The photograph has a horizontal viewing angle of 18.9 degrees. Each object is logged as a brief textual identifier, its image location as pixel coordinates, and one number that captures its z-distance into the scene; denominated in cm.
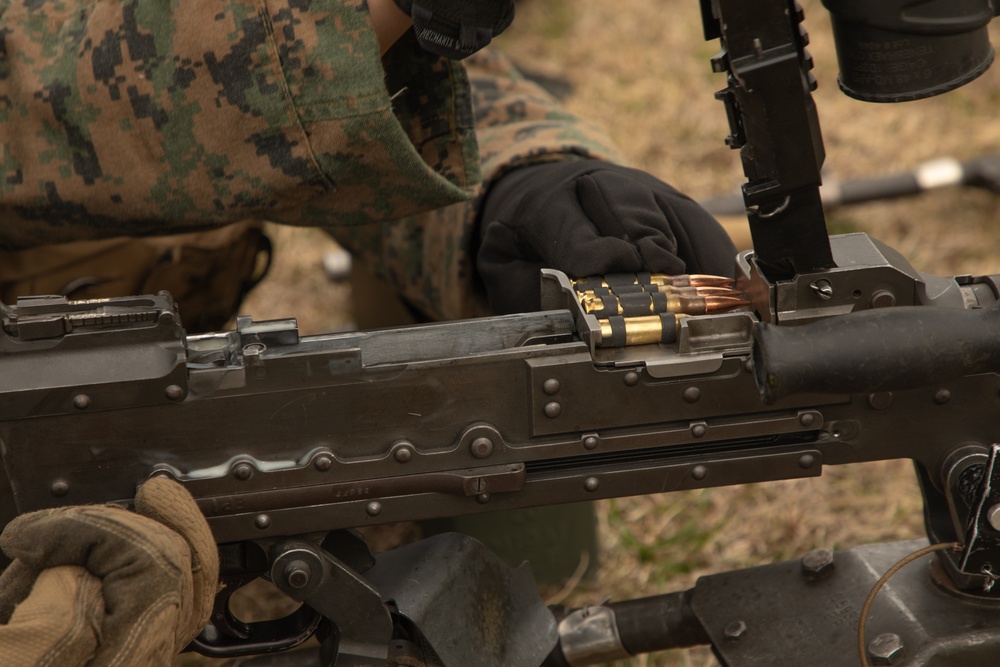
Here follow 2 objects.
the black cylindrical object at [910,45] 122
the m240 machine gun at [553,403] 122
